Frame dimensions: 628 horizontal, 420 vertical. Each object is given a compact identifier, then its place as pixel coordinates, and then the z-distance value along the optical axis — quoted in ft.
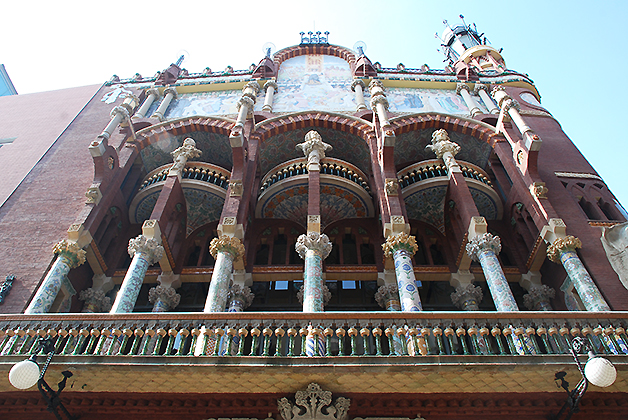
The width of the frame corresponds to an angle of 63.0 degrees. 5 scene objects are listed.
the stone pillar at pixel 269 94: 57.52
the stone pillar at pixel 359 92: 57.82
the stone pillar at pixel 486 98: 57.26
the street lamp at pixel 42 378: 20.42
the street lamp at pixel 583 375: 19.80
